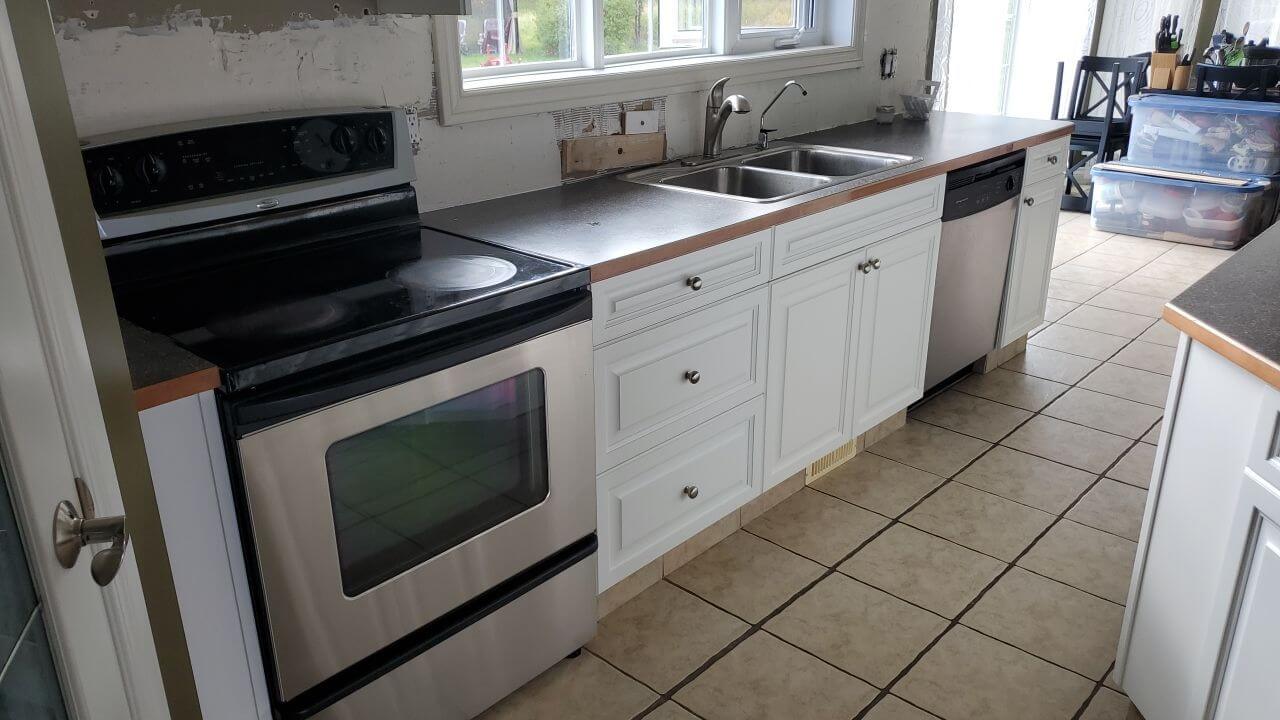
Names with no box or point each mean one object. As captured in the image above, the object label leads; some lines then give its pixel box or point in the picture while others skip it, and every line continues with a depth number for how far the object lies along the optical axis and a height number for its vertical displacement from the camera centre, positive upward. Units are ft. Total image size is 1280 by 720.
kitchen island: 4.81 -2.68
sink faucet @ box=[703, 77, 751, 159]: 9.13 -1.10
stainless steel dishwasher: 9.98 -2.75
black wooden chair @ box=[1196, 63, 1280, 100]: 16.24 -1.48
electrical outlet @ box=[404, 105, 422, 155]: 7.02 -0.91
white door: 2.61 -1.26
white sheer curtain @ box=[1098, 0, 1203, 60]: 20.75 -0.69
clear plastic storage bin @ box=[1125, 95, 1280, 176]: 16.29 -2.37
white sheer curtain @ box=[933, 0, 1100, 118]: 16.97 -1.08
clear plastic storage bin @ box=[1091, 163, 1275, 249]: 16.48 -3.58
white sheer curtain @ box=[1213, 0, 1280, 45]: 20.47 -0.59
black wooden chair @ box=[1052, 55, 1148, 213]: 18.28 -2.34
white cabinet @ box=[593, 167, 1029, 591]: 6.75 -2.78
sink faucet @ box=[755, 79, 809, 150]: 9.99 -1.41
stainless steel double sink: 8.77 -1.59
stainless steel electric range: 4.77 -1.97
